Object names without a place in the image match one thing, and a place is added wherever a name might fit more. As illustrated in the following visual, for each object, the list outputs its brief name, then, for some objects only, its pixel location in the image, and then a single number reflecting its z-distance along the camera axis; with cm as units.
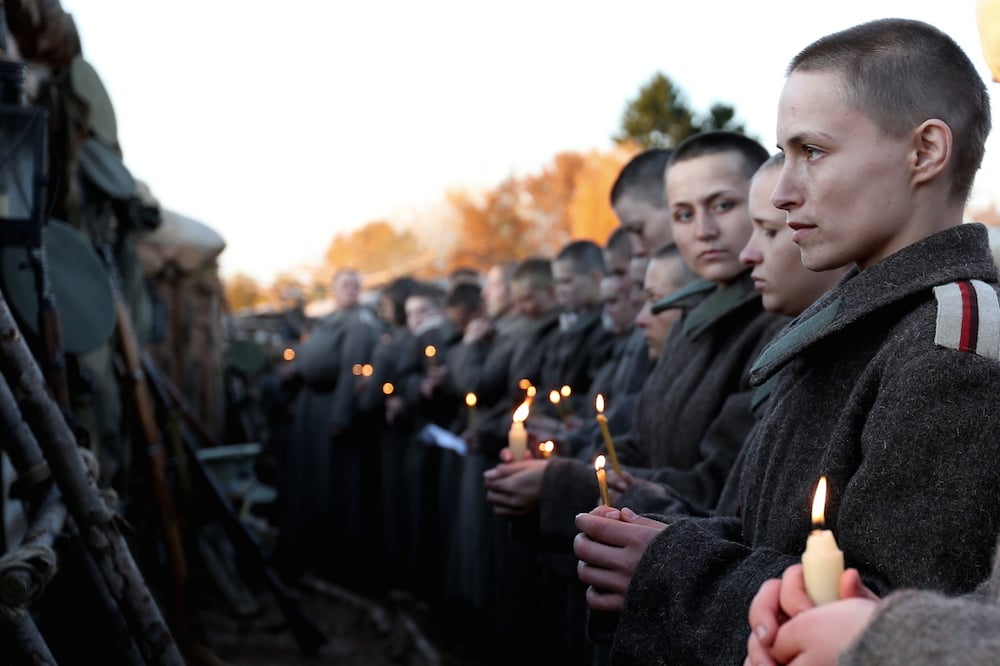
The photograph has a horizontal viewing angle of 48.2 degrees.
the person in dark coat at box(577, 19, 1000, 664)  155
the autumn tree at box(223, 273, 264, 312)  5096
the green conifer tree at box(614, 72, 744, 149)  4500
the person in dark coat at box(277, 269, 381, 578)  1009
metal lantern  317
